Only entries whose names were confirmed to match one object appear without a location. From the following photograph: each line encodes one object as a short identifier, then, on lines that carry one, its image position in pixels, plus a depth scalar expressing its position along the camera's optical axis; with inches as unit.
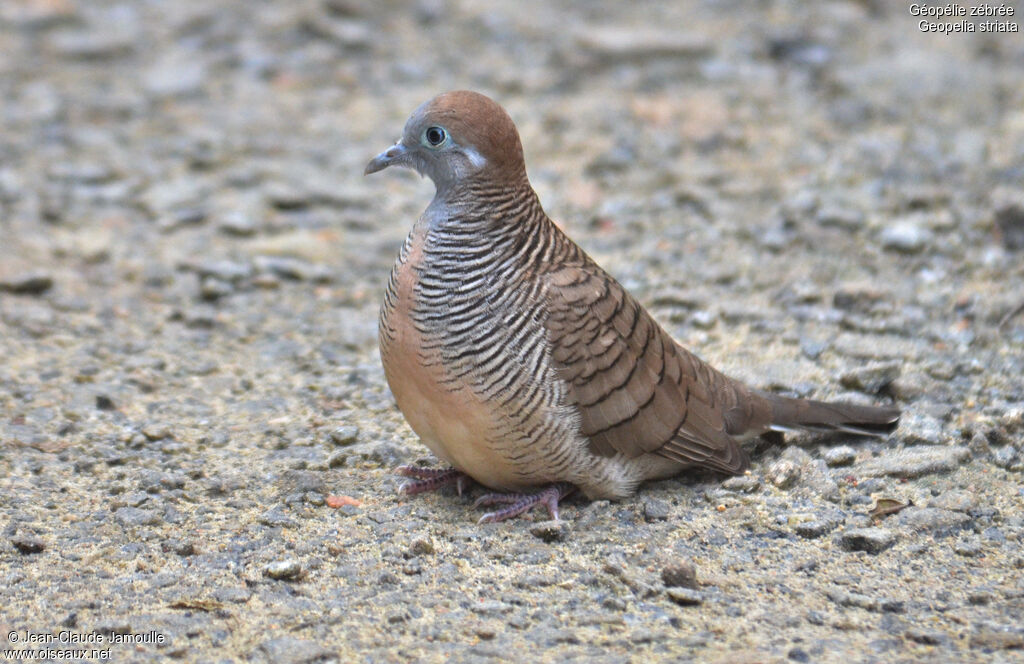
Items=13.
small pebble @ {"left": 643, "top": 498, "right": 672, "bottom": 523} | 386.6
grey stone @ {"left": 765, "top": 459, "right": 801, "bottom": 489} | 405.7
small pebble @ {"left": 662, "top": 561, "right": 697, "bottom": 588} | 346.9
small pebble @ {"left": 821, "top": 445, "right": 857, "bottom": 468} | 420.5
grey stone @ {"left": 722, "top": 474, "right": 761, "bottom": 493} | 403.5
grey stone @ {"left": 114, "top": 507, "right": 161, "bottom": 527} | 380.8
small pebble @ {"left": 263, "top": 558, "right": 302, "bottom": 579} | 352.5
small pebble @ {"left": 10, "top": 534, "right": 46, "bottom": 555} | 362.6
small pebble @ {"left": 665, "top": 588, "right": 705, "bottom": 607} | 339.0
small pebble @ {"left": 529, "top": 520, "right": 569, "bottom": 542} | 374.9
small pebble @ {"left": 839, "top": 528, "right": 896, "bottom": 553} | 366.0
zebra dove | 367.9
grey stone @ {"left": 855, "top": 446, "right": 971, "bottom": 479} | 409.1
